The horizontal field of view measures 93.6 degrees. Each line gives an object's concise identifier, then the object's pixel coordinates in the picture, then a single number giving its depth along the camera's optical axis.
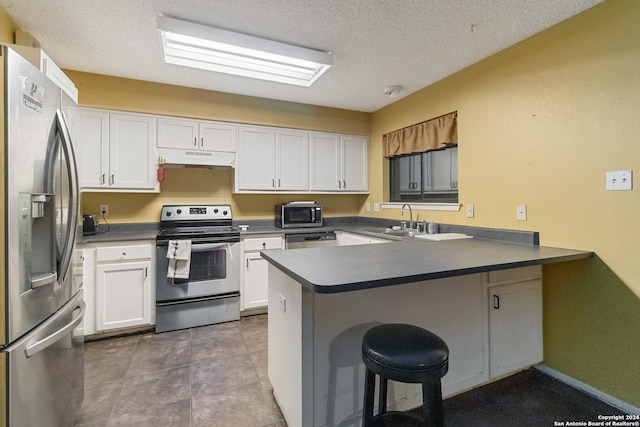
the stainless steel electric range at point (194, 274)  2.80
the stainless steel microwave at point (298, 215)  3.59
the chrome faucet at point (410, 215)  3.28
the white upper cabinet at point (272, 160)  3.43
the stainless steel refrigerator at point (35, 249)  1.08
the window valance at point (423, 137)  2.86
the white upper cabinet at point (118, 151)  2.84
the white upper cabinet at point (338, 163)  3.81
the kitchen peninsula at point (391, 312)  1.39
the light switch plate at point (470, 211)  2.67
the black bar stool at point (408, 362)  1.13
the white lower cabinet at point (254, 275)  3.15
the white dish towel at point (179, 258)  2.78
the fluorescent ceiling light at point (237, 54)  2.04
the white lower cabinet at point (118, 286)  2.59
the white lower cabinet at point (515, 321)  1.89
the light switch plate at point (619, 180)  1.69
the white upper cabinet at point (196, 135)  3.11
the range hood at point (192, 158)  3.08
